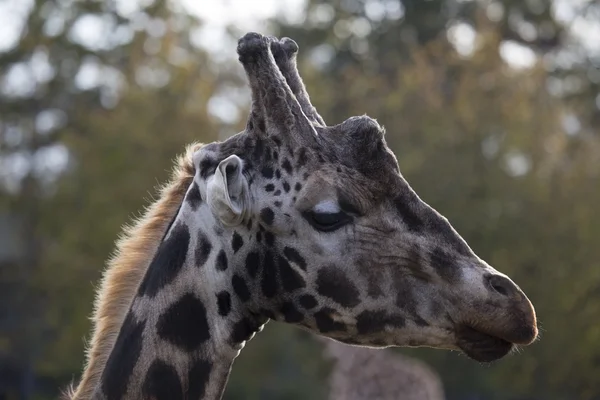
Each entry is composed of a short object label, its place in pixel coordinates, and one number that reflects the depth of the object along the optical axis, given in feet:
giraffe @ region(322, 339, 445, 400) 101.81
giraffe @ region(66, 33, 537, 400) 31.71
